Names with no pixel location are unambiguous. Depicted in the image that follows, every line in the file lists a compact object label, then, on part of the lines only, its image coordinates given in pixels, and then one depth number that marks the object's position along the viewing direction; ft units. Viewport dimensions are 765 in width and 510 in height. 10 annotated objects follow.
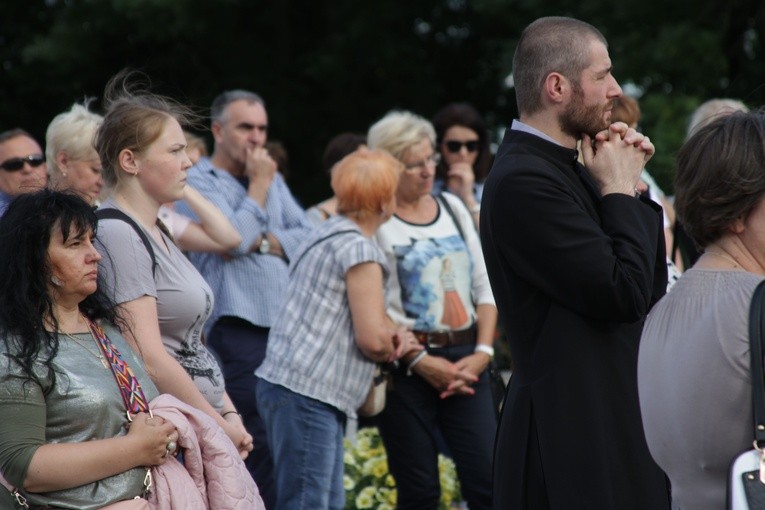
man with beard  21.88
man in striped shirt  40.47
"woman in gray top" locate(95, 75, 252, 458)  26.43
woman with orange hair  33.42
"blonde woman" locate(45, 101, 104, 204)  34.53
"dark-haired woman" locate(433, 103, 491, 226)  46.65
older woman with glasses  35.73
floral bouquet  42.16
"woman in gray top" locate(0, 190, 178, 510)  22.36
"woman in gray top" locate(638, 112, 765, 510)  17.47
